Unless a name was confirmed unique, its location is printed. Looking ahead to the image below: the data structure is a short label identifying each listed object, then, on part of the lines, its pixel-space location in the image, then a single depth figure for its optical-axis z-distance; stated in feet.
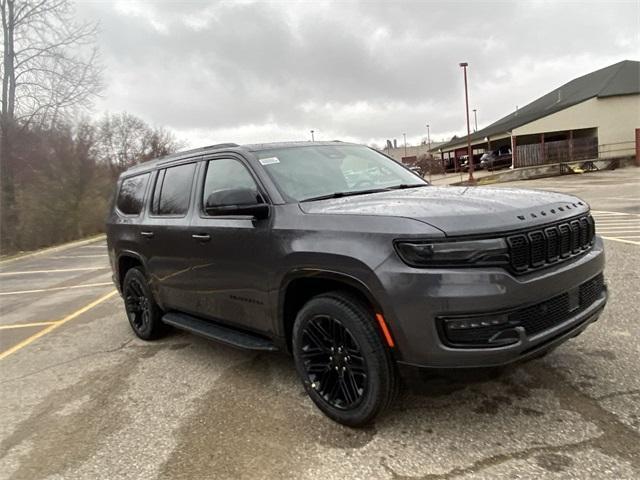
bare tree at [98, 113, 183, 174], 146.51
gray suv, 8.43
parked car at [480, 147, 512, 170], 124.88
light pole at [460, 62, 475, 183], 104.78
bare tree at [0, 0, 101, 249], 70.38
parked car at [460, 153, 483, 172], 151.31
